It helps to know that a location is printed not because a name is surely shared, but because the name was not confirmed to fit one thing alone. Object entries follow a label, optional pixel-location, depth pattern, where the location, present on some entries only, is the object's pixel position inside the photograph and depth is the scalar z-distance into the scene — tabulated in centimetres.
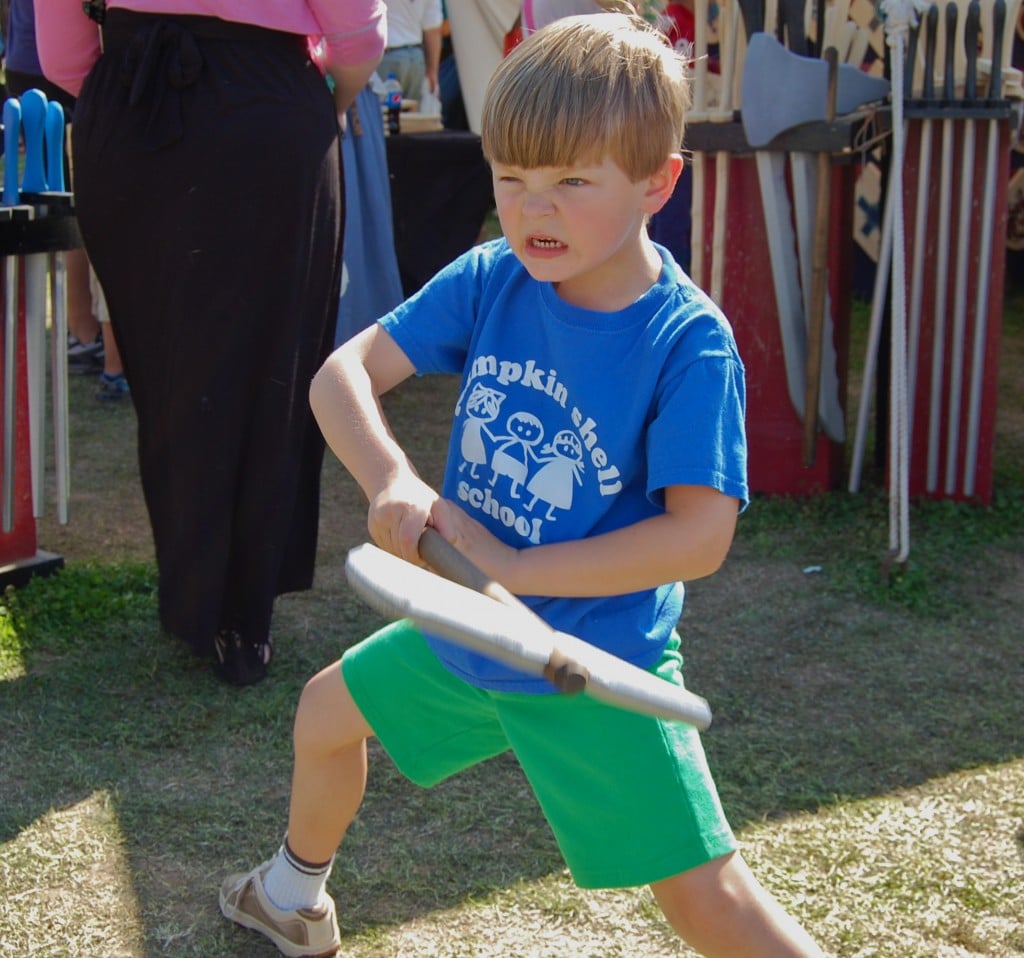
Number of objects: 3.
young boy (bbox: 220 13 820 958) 168
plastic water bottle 652
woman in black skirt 298
